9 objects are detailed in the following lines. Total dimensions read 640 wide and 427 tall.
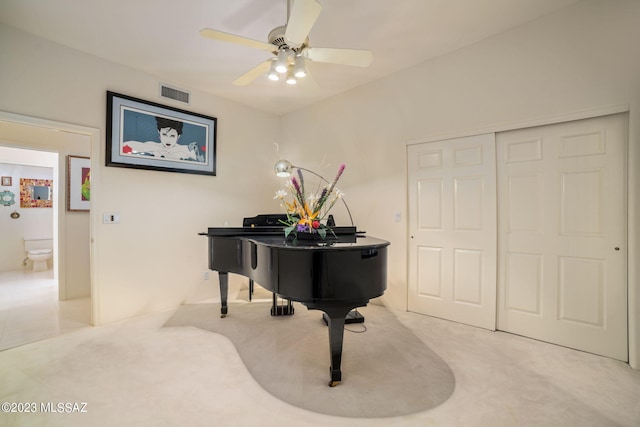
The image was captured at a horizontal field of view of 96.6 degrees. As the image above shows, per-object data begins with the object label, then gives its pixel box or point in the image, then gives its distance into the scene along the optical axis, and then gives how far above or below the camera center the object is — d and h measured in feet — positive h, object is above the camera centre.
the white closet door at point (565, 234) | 7.22 -0.59
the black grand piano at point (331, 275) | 5.83 -1.33
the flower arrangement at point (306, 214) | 7.36 -0.03
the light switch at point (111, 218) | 9.74 -0.19
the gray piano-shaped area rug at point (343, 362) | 5.67 -3.75
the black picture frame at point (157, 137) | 9.95 +2.93
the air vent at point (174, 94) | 11.13 +4.78
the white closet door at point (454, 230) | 9.16 -0.57
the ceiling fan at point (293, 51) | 5.52 +3.66
